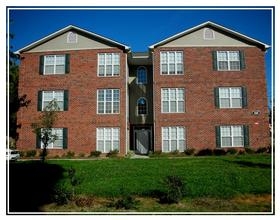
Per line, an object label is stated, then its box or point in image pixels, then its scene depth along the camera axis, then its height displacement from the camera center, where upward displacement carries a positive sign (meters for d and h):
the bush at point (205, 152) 20.50 -1.74
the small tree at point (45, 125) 17.66 +0.05
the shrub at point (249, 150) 20.32 -1.60
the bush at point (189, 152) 20.33 -1.71
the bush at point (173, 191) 9.47 -2.02
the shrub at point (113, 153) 20.36 -1.77
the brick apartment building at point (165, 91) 20.77 +2.38
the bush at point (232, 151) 20.25 -1.65
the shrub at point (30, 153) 20.67 -1.77
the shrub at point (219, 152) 20.36 -1.73
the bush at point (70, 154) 20.55 -1.84
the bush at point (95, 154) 20.48 -1.84
